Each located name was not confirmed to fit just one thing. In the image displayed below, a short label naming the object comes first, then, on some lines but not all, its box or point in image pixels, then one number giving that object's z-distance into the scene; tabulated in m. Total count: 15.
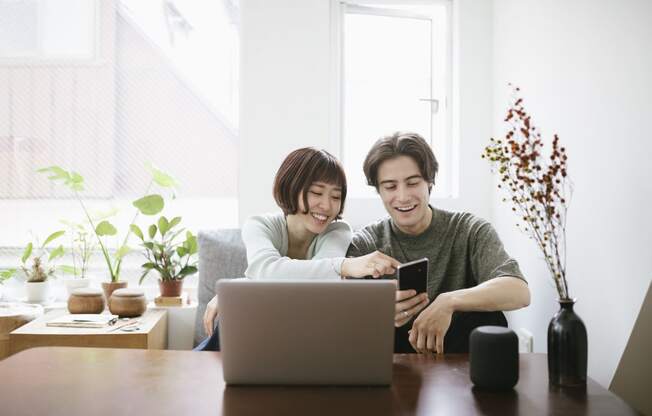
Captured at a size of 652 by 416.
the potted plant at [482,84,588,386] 1.27
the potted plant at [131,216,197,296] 3.00
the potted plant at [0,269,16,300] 3.14
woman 2.01
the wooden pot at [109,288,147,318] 2.77
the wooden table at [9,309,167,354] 2.51
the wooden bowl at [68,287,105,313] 2.81
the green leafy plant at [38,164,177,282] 2.99
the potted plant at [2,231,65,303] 3.07
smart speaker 1.23
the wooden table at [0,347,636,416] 1.11
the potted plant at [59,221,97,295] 3.13
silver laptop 1.20
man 1.95
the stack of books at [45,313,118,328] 2.60
